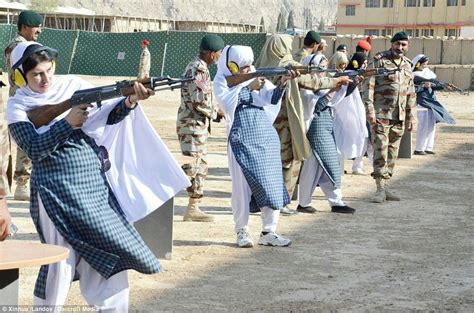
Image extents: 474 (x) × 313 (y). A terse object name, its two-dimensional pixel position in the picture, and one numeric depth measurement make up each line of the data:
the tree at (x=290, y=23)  112.31
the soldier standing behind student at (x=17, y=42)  9.54
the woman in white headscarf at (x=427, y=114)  15.88
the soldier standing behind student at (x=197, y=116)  8.80
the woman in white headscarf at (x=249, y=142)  7.95
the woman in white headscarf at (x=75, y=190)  4.88
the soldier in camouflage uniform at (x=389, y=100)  10.62
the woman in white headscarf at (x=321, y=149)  9.91
